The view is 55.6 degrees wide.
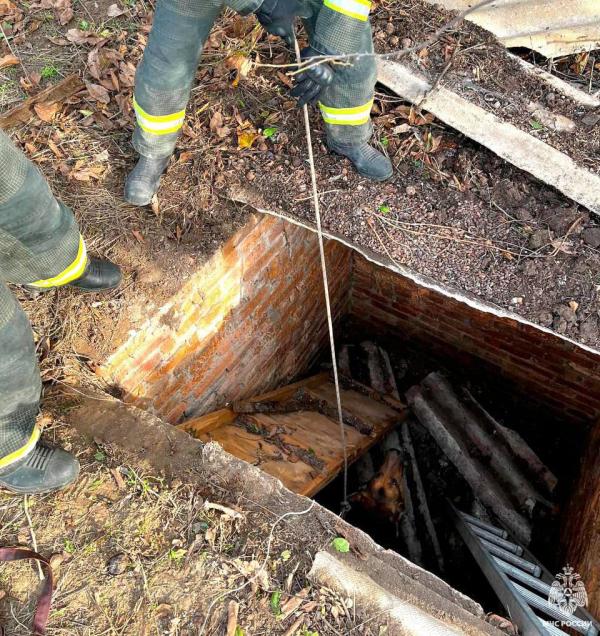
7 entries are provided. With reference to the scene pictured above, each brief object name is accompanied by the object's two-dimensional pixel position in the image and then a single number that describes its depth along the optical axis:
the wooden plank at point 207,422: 3.17
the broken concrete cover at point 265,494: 2.11
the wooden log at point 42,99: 3.27
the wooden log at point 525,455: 3.89
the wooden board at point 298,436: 3.17
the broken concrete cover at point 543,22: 3.03
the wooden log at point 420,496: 3.73
